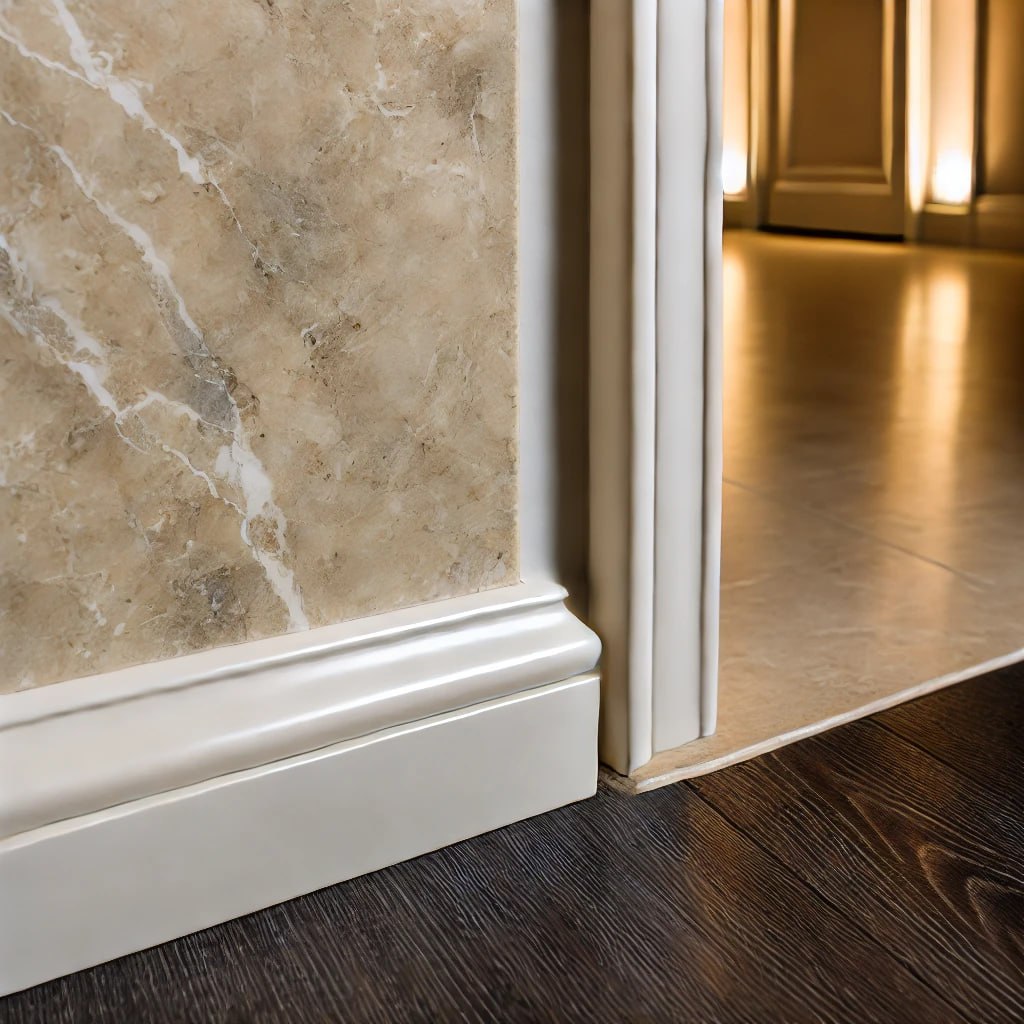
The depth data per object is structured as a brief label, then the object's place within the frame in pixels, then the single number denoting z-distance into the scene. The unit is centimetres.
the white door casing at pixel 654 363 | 97
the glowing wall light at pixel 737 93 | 1004
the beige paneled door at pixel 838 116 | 875
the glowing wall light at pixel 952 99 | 808
